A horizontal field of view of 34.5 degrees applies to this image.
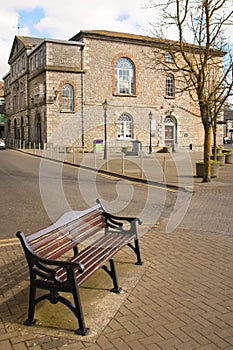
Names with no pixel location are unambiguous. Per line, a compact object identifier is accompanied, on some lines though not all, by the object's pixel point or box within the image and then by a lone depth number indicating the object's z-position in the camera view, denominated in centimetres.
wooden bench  350
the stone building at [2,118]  6832
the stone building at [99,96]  3625
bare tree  1322
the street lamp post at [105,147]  2477
